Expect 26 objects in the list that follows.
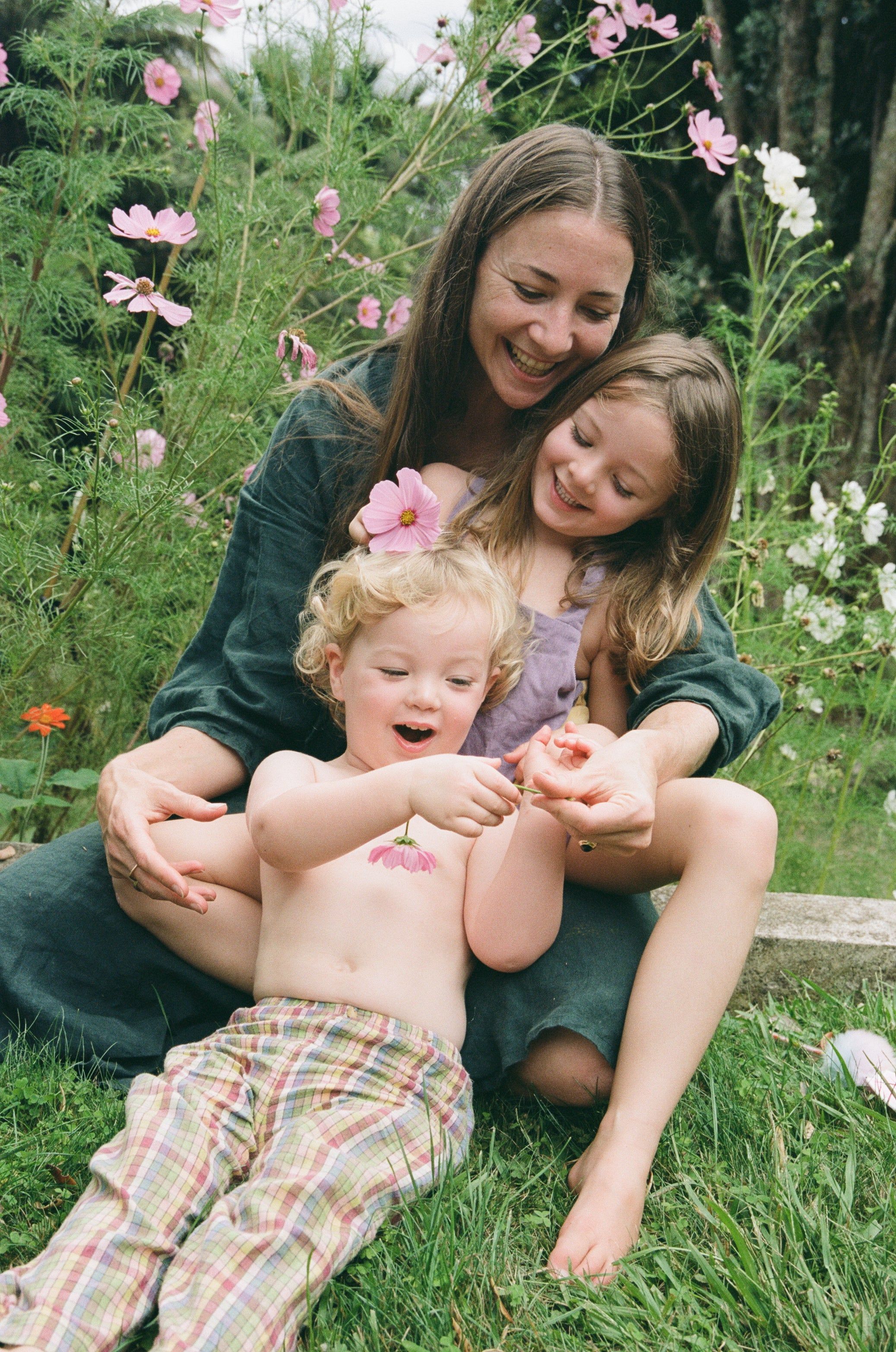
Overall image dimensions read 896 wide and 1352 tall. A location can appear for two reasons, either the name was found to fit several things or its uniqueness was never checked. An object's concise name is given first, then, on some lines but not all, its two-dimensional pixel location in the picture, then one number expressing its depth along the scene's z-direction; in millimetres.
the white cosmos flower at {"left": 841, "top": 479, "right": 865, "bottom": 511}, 2717
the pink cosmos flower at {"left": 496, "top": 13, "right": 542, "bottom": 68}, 2443
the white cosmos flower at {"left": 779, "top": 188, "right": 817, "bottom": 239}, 2561
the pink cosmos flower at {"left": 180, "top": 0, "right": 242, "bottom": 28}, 2018
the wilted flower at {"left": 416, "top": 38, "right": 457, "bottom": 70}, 2551
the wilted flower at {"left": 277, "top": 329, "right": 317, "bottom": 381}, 1823
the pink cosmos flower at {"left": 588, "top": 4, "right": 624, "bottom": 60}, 2447
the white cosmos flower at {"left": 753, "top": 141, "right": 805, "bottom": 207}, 2527
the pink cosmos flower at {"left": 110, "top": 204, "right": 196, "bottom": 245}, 1852
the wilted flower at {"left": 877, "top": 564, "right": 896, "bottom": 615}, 2510
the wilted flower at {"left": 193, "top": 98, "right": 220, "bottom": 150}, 2104
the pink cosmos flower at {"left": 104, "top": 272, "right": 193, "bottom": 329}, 1749
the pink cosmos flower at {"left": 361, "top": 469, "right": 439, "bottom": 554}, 1585
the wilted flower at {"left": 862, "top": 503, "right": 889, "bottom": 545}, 2654
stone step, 2131
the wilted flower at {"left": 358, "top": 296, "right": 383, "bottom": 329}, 2871
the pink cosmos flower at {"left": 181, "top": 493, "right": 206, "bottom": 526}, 2354
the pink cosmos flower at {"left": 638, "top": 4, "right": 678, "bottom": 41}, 2436
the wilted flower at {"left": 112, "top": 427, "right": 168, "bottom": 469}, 2150
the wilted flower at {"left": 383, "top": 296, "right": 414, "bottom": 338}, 2770
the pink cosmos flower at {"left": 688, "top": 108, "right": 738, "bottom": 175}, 2404
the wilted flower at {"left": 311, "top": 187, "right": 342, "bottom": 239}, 2227
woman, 1555
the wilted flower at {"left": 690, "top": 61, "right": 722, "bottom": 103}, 2383
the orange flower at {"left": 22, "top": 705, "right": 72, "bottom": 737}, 2055
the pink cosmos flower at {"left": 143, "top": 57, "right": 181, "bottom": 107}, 2479
